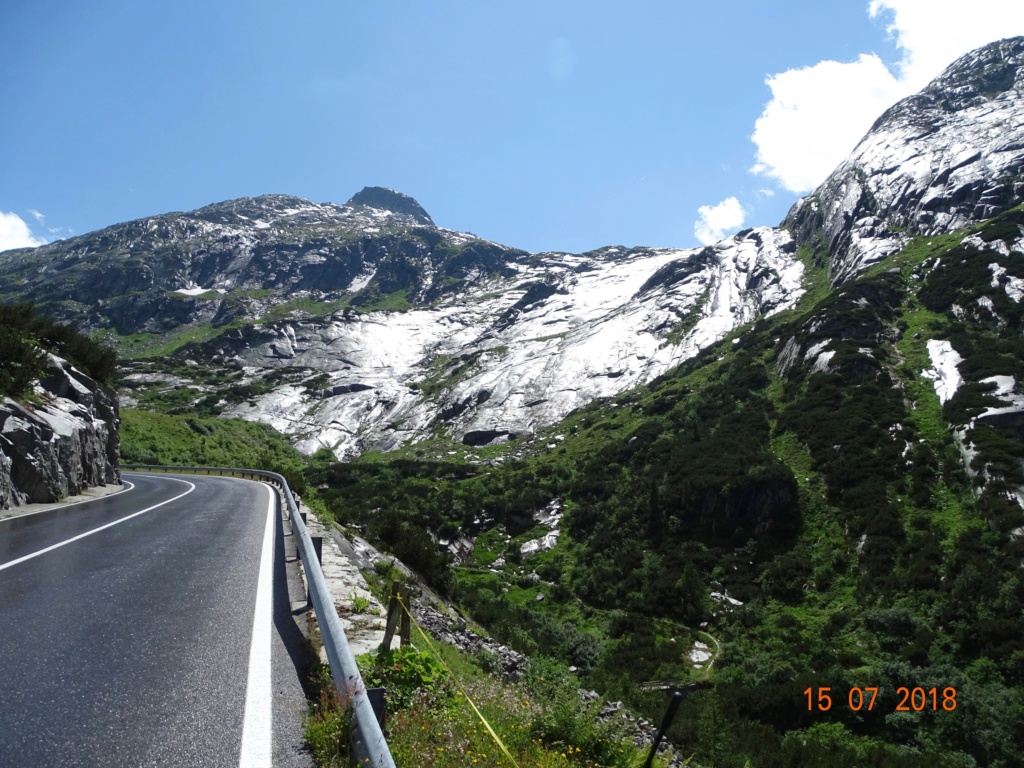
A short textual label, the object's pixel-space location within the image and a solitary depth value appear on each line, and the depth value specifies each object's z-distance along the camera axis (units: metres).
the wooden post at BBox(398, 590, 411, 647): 7.36
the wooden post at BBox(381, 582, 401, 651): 6.96
